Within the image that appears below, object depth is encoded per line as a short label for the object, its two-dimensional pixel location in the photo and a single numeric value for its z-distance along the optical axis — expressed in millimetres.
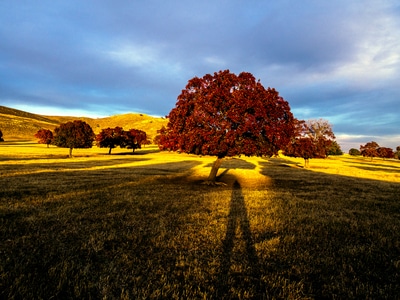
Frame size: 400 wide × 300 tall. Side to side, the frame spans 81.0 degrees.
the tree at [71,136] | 54031
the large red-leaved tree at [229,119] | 18125
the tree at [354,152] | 146800
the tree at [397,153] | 134375
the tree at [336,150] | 108388
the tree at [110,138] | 74938
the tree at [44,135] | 96875
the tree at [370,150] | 100806
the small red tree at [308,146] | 47781
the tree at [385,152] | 109488
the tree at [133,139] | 79075
